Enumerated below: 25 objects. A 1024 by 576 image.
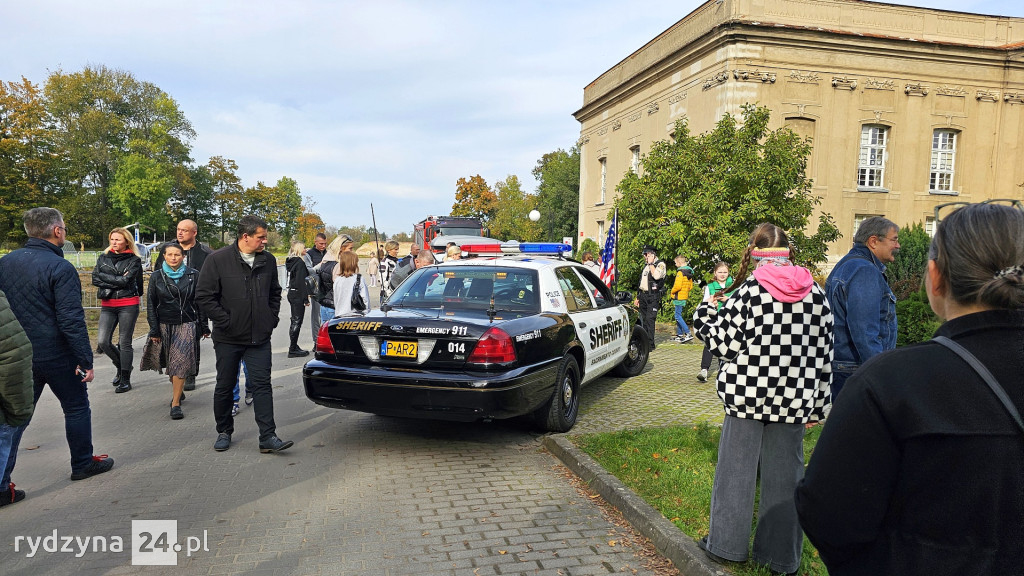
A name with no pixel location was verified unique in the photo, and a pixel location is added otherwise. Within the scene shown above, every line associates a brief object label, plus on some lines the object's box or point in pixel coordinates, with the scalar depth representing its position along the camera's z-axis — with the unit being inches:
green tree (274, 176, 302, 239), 2928.2
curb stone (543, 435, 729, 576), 142.5
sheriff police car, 210.8
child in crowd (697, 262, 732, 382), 356.5
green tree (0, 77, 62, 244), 1947.6
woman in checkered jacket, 129.1
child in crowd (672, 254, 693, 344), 502.3
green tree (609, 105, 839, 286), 632.4
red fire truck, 1273.4
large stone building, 995.3
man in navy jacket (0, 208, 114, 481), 184.7
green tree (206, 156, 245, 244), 3061.0
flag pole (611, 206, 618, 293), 561.7
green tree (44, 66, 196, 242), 2314.2
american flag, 576.1
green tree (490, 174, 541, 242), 2060.8
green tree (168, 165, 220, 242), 3026.6
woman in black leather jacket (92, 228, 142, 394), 310.8
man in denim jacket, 158.4
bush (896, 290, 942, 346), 381.7
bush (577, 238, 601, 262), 1210.0
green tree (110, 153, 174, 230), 2428.6
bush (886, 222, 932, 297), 602.2
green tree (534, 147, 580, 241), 2352.4
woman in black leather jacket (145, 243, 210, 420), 273.4
